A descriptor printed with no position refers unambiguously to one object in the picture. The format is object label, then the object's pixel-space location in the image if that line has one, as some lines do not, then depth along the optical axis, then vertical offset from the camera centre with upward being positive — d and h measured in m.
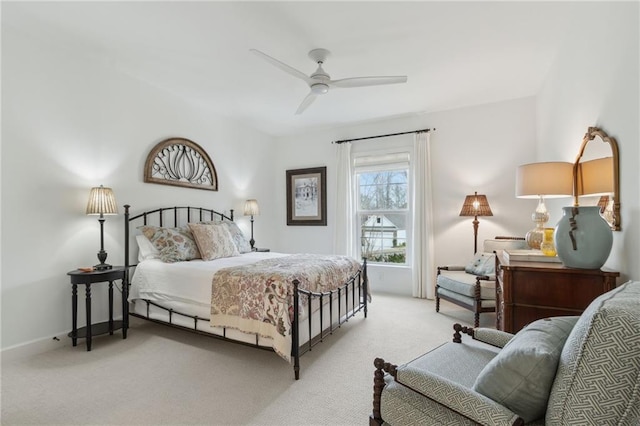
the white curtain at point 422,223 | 4.63 -0.11
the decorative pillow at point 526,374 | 1.01 -0.54
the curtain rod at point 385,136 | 4.71 +1.30
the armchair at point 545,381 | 0.84 -0.53
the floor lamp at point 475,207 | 4.16 +0.11
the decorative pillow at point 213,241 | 3.60 -0.29
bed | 2.47 -0.63
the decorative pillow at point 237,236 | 4.13 -0.26
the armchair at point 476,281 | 3.35 -0.75
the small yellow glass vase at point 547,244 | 2.20 -0.21
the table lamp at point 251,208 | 5.00 +0.15
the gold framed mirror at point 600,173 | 1.85 +0.27
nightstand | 2.81 -0.80
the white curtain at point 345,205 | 5.28 +0.19
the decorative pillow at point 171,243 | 3.38 -0.29
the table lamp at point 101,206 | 3.00 +0.12
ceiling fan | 2.72 +1.23
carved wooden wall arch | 3.82 +0.69
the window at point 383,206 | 5.02 +0.16
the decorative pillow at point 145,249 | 3.44 -0.35
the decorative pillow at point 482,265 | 3.65 -0.60
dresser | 1.75 -0.44
